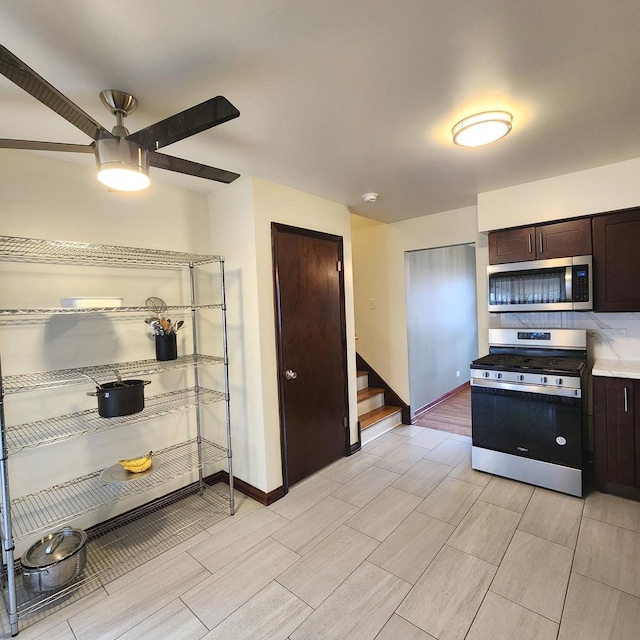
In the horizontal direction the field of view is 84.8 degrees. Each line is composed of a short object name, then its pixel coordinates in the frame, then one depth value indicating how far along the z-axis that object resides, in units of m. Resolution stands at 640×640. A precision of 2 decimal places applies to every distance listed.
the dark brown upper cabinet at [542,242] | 2.76
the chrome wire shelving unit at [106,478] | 1.82
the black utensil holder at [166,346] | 2.42
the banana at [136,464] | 2.23
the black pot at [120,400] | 1.92
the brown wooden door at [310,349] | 2.83
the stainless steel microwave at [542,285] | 2.72
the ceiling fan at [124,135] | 1.18
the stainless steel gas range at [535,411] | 2.54
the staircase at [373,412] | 3.82
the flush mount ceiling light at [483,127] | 1.83
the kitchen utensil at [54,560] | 1.81
